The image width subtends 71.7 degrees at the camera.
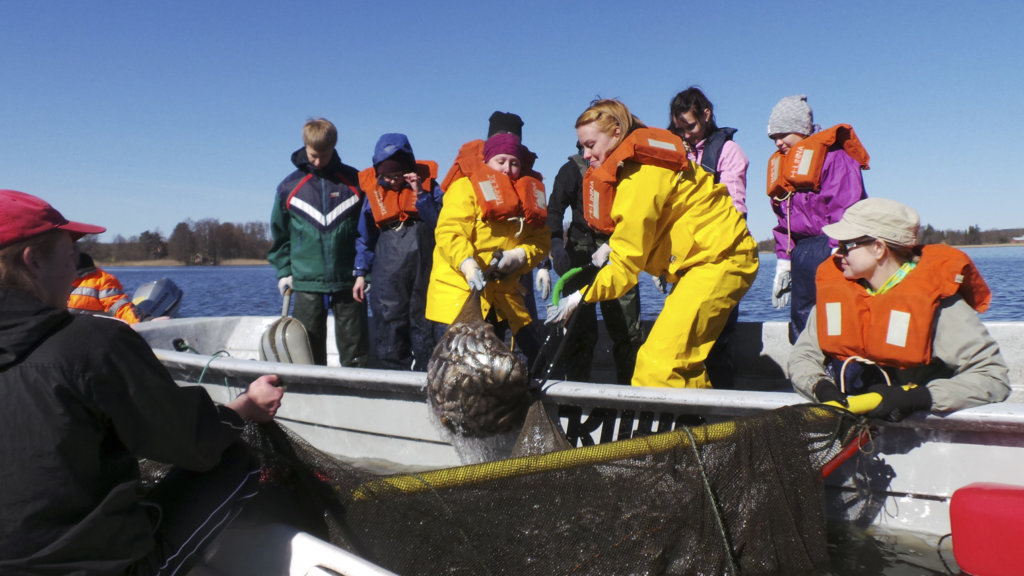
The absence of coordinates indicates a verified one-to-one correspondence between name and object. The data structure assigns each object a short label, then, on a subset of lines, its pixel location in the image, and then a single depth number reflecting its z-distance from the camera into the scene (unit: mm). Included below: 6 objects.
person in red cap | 1568
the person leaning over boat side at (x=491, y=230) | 4289
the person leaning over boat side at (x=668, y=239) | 3504
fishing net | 2205
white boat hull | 2926
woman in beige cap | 2865
